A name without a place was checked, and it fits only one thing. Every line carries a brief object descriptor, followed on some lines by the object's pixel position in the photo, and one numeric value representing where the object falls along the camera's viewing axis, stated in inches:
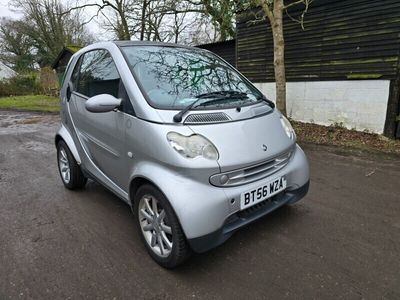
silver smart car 82.2
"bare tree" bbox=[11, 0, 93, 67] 1202.6
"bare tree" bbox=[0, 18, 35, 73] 1393.9
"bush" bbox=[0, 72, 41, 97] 1083.9
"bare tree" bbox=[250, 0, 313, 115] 272.2
